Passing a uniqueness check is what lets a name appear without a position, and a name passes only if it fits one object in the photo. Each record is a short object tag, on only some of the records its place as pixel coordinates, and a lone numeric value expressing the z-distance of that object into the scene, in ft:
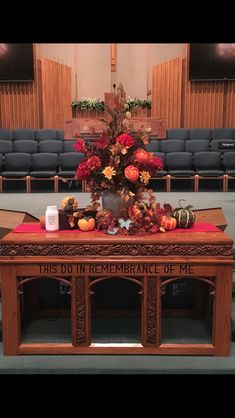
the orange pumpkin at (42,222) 8.02
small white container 7.69
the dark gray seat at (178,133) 25.75
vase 7.63
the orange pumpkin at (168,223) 7.69
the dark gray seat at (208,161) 23.59
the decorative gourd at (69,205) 8.15
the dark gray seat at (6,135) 25.54
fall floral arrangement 7.40
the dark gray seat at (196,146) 24.70
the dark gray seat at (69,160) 23.56
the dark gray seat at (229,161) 23.75
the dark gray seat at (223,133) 25.59
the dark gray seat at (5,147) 24.41
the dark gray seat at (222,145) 21.36
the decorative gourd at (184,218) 7.89
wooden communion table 7.11
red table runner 7.75
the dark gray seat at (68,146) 24.77
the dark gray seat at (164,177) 22.88
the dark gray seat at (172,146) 24.71
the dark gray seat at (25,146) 24.72
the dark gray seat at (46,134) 25.82
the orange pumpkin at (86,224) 7.72
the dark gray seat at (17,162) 23.54
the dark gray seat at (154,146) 24.72
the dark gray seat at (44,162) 23.62
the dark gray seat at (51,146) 24.79
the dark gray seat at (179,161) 23.58
